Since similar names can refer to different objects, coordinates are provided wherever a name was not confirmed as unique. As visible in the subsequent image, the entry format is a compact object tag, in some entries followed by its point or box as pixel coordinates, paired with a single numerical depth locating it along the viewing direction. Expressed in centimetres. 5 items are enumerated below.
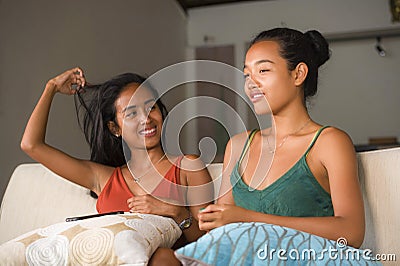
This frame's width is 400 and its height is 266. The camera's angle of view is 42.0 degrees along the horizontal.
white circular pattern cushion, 108
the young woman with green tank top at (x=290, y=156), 113
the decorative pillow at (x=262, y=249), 88
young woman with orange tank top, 153
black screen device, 125
